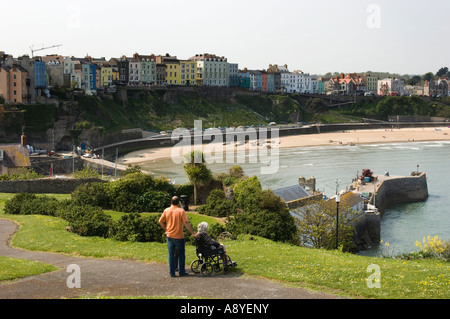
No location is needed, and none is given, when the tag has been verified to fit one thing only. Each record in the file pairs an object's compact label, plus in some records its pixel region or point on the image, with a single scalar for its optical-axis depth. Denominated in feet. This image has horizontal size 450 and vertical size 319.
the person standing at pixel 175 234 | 45.87
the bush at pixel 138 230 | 63.57
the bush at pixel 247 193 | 85.25
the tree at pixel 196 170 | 104.42
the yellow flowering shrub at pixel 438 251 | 72.71
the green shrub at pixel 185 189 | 104.01
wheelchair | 46.50
